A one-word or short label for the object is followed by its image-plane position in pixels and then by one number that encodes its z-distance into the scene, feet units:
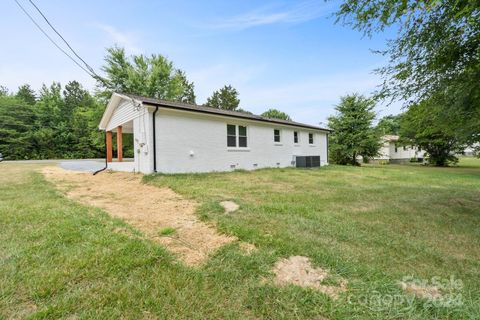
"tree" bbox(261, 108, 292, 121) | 139.24
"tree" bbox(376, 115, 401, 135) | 64.32
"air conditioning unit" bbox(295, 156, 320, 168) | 48.34
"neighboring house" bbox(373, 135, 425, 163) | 97.03
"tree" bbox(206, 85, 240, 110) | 125.49
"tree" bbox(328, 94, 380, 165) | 61.93
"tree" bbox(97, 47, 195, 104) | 75.46
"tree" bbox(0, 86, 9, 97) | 114.69
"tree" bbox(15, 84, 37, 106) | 110.93
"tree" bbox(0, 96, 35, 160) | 88.74
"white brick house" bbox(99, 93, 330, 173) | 28.17
